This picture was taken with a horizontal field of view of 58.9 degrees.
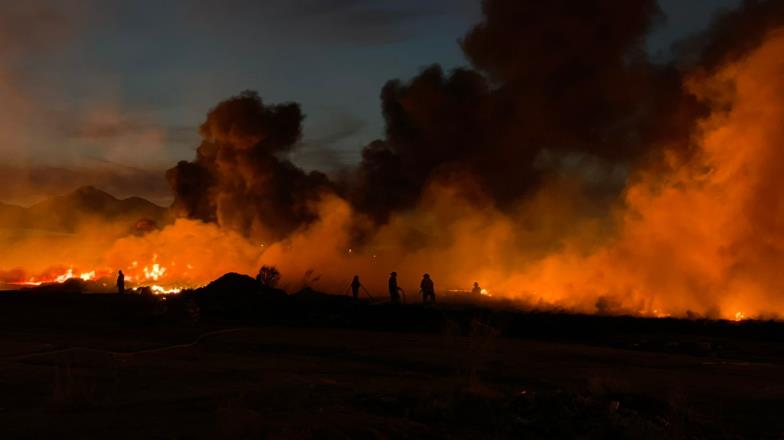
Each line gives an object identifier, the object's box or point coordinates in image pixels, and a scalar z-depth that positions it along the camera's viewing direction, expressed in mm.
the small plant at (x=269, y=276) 47844
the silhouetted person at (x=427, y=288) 34844
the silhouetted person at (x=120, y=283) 43816
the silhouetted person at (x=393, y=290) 34766
